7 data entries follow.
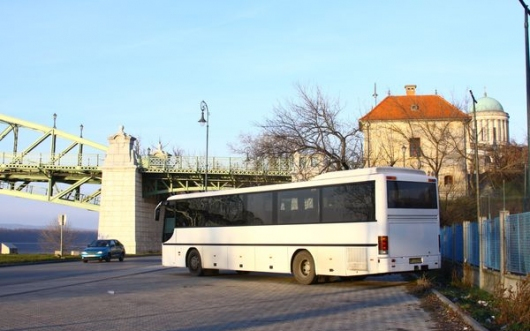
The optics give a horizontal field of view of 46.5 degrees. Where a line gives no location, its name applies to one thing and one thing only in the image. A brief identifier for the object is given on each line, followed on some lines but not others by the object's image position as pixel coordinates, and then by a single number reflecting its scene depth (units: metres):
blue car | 39.16
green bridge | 62.62
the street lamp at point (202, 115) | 42.97
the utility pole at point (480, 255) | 16.33
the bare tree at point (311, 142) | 33.81
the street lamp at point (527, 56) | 17.33
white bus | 17.66
